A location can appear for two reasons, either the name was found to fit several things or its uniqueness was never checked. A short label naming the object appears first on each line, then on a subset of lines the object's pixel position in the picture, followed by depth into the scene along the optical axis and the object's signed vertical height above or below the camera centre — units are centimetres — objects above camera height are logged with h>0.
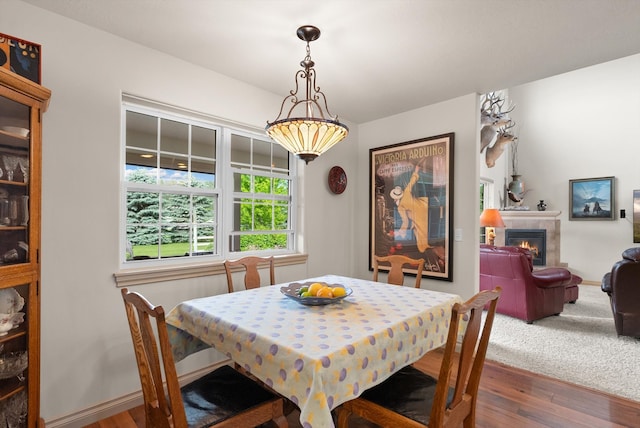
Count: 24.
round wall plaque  380 +39
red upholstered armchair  400 -83
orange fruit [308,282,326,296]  192 -44
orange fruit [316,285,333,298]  188 -44
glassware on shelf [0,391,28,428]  156 -94
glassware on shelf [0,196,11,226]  155 +0
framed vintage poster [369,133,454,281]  343 +14
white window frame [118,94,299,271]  237 +22
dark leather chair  337 -79
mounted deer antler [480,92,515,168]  462 +130
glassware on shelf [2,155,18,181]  157 +23
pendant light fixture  189 +48
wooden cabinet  156 -19
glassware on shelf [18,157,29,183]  161 +21
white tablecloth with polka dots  123 -54
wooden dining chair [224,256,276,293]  260 -43
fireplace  695 -55
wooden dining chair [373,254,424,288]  280 -46
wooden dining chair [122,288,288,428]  129 -85
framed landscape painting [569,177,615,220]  655 +34
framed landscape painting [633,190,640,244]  623 -3
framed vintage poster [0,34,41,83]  156 +75
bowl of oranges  187 -46
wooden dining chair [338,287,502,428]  132 -85
